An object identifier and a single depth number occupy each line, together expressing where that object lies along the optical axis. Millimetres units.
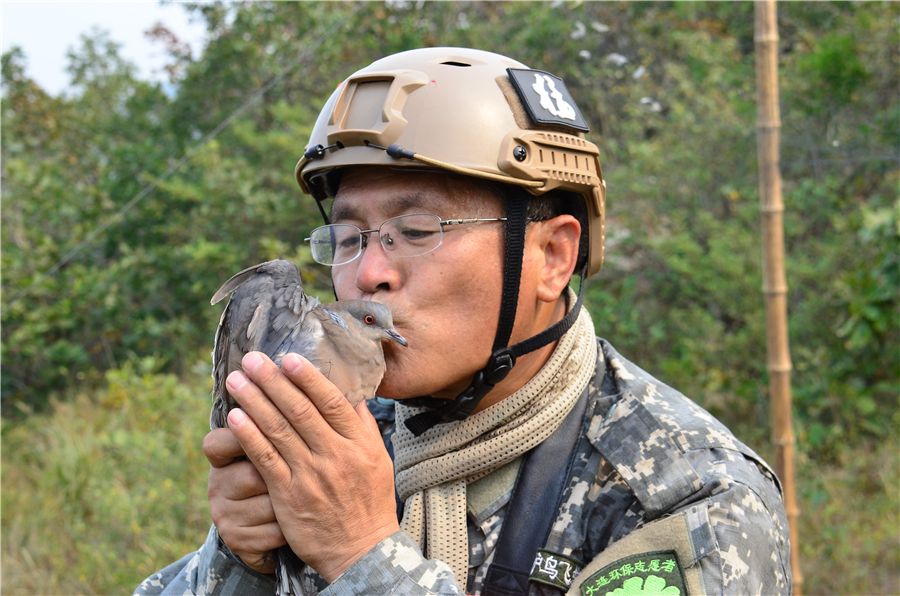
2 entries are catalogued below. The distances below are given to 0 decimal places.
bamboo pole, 1520
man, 931
